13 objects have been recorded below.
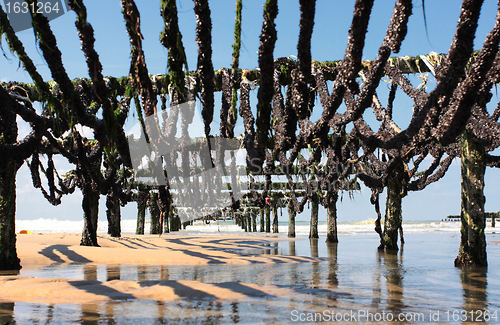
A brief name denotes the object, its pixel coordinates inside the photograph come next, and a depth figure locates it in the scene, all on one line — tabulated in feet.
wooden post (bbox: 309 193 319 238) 88.74
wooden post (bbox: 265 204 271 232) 146.69
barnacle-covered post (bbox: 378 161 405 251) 50.19
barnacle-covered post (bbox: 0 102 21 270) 30.32
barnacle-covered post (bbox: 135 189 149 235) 110.63
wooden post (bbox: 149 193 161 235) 117.39
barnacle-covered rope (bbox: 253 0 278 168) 17.07
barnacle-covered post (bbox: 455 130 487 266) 32.24
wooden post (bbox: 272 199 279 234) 136.98
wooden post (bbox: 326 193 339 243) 74.84
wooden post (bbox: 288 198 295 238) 107.65
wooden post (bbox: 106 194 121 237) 83.05
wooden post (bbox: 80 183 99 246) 51.96
